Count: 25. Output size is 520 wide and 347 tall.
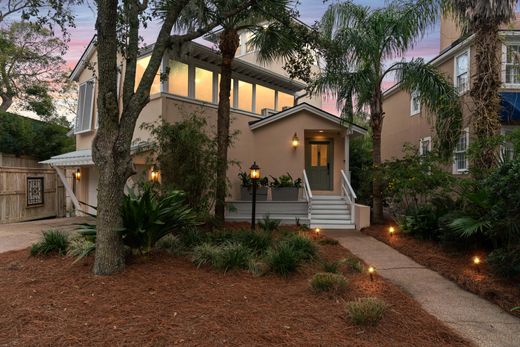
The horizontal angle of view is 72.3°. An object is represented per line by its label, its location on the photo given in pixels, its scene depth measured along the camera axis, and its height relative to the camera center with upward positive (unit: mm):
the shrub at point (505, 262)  5484 -1236
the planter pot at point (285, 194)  13094 -408
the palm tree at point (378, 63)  10406 +3793
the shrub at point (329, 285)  4895 -1400
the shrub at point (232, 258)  5832 -1266
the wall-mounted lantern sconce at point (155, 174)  9727 +216
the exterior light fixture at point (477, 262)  6469 -1419
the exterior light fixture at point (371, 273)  5542 -1403
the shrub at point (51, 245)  6773 -1244
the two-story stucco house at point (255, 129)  11953 +2114
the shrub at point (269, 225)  9620 -1170
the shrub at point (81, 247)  5841 -1154
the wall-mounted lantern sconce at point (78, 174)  14776 +284
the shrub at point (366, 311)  3912 -1432
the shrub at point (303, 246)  6559 -1210
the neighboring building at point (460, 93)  12242 +3713
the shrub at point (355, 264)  6250 -1450
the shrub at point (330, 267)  5945 -1416
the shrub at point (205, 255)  6023 -1263
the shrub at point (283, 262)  5715 -1279
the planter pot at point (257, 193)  13102 -392
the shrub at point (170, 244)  6824 -1245
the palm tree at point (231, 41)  9070 +4135
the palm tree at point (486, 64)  8438 +2979
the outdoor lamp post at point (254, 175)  9406 +200
